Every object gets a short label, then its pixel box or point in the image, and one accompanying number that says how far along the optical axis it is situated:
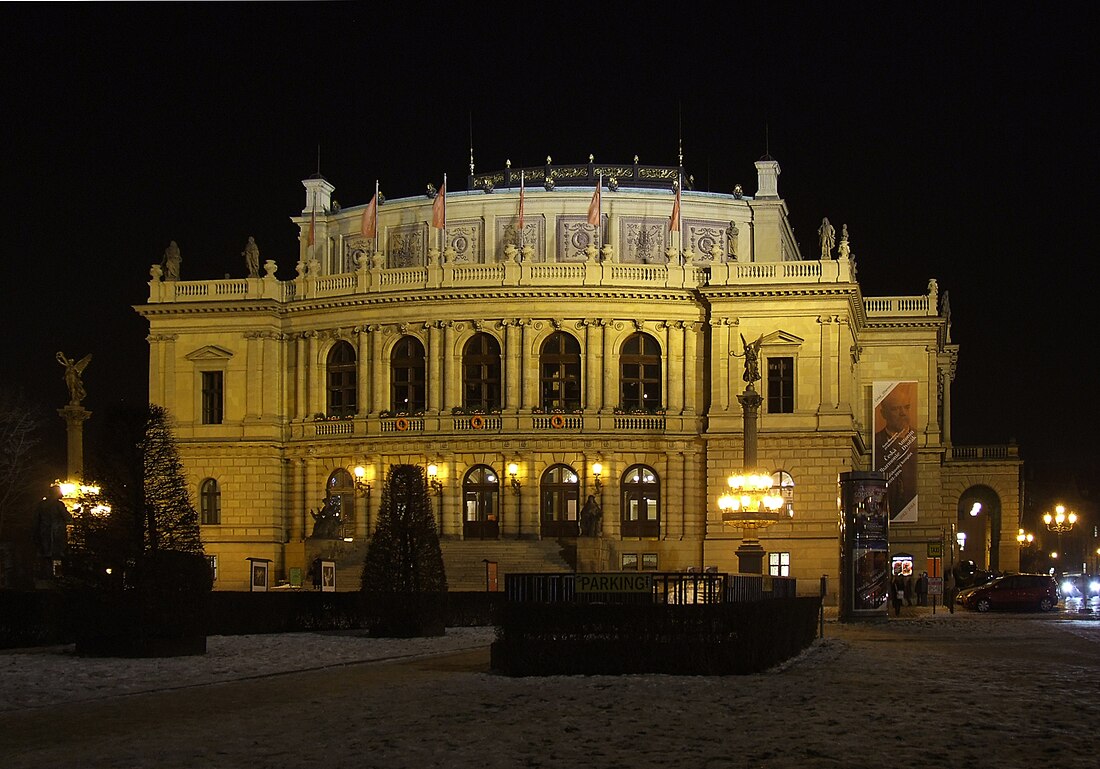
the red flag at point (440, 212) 79.19
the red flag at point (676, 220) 77.62
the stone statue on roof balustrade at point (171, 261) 82.12
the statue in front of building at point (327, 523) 75.00
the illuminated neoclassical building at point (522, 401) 74.44
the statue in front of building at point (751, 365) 58.72
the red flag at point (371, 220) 78.62
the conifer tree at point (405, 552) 40.72
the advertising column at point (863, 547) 48.72
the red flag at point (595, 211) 77.31
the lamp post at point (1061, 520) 95.38
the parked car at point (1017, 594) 61.62
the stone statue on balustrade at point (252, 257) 82.06
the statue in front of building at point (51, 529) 45.88
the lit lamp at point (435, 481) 74.75
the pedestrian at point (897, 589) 56.59
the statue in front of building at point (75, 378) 57.75
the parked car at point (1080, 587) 80.50
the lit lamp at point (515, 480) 75.44
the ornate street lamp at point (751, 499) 57.72
